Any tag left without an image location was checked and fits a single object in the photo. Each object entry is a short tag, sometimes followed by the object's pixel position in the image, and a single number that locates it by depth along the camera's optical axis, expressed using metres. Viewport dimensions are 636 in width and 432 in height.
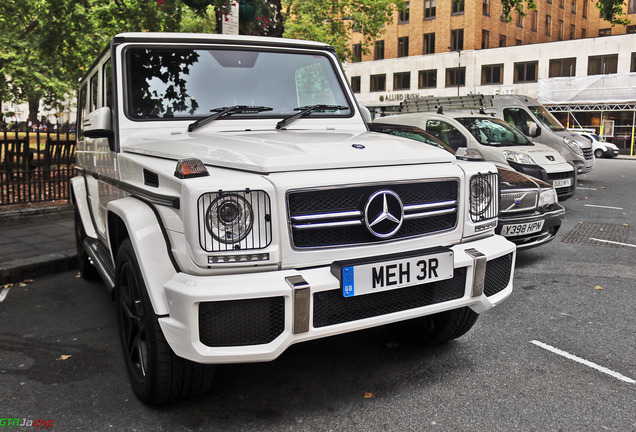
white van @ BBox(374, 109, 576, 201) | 9.56
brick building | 41.84
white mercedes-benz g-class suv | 2.55
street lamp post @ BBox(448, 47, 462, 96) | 41.94
